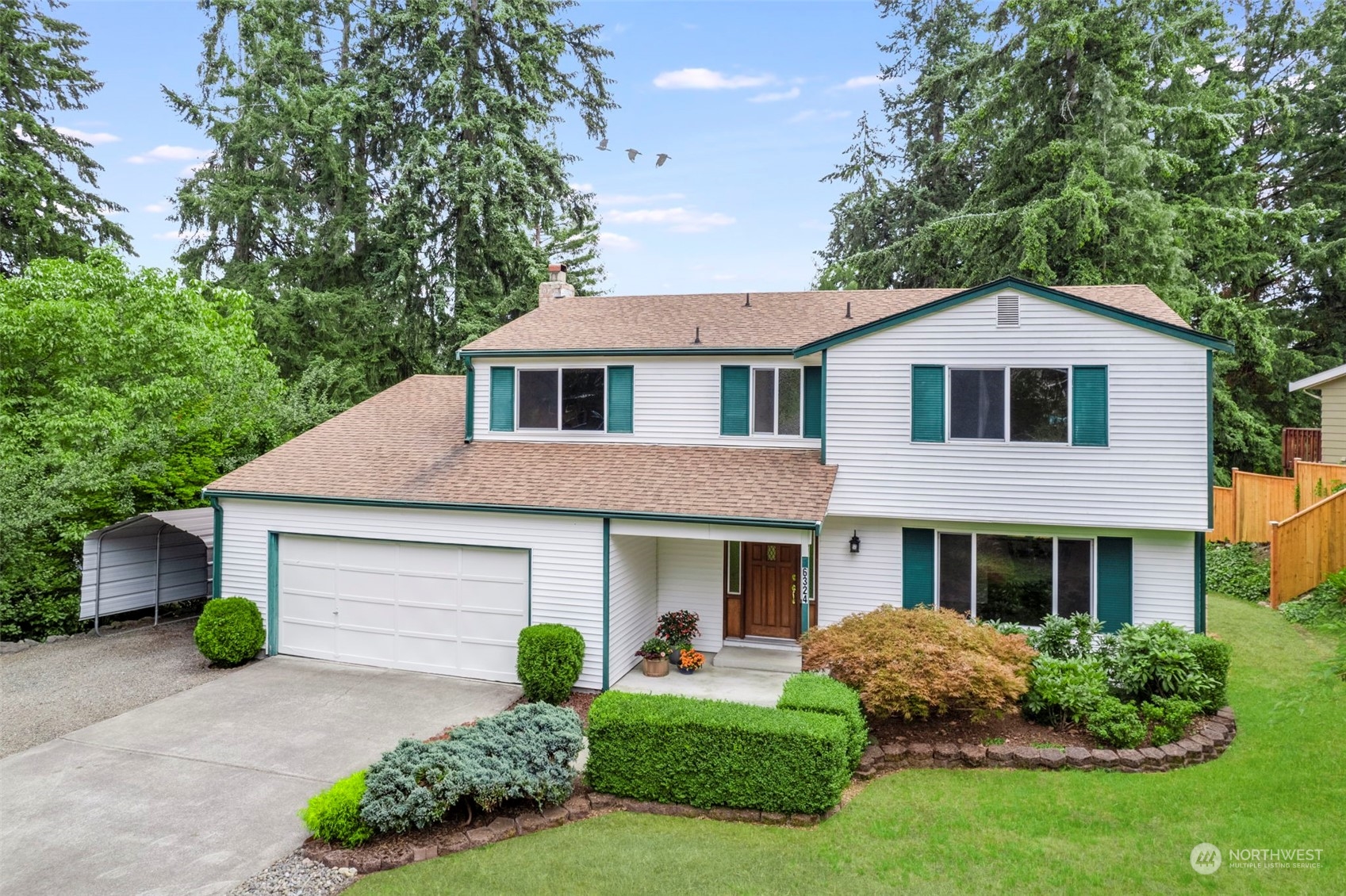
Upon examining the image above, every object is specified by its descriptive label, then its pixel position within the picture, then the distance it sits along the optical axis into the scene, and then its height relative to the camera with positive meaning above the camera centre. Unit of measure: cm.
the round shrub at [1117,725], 810 -310
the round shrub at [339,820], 642 -331
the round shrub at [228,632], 1137 -289
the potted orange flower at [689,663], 1116 -327
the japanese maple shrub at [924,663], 815 -246
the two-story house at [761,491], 1033 -57
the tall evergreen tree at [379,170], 2352 +955
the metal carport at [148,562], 1344 -223
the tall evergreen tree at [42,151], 2098 +920
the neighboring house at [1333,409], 1772 +118
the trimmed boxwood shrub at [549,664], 994 -295
